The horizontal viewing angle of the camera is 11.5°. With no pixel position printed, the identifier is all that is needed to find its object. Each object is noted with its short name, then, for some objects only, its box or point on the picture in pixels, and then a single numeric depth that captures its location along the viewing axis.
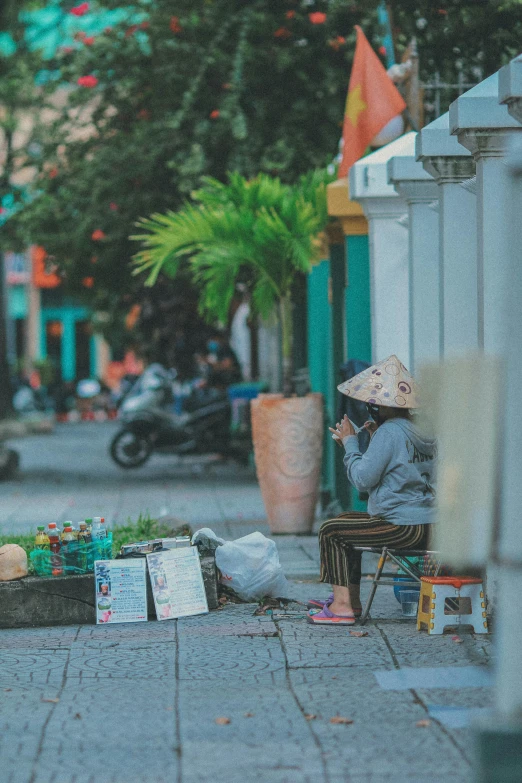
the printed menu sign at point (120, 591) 14.64
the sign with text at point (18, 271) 95.27
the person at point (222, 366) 39.29
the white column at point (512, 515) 7.31
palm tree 21.51
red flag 20.32
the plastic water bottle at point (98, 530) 14.99
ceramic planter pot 21.34
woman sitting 13.91
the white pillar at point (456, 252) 15.51
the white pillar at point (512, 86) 11.87
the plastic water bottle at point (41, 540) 14.89
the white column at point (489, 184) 13.58
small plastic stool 13.55
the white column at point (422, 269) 18.04
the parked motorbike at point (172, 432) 35.14
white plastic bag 15.34
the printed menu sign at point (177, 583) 14.74
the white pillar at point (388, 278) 19.88
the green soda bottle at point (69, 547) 14.88
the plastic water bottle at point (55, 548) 14.82
